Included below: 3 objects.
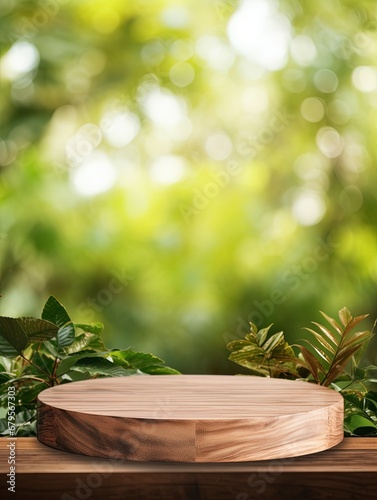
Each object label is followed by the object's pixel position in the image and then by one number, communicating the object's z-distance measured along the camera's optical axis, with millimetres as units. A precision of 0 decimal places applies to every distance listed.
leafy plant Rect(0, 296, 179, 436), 1111
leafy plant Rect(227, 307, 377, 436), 1178
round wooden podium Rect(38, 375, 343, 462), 935
